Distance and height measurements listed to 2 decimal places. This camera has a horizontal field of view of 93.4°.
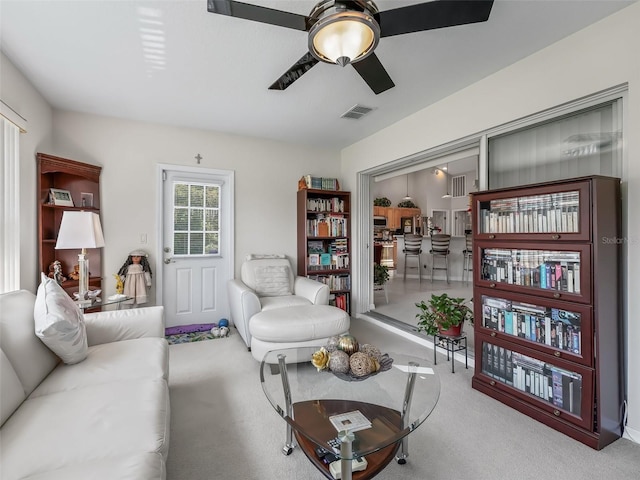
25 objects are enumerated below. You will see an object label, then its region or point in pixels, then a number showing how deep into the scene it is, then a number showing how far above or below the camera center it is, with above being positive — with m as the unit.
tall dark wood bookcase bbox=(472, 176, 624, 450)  1.70 -0.42
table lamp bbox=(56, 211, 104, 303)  2.28 +0.07
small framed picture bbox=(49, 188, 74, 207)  2.87 +0.44
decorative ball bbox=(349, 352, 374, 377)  1.54 -0.64
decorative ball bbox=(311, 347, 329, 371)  1.62 -0.64
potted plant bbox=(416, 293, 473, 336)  2.61 -0.67
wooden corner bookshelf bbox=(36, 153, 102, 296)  2.73 +0.40
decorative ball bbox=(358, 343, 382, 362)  1.63 -0.61
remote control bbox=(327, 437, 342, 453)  1.16 -0.81
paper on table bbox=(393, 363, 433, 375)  1.62 -0.70
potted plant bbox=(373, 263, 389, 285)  4.81 -0.55
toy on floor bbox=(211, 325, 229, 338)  3.52 -1.06
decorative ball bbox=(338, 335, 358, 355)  1.65 -0.58
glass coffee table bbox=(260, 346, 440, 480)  1.22 -0.80
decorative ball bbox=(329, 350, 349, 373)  1.57 -0.64
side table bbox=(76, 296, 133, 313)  2.33 -0.48
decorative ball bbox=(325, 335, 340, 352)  1.69 -0.59
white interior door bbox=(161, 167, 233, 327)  3.70 -0.03
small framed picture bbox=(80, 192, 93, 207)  3.23 +0.46
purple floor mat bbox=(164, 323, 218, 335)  3.62 -1.06
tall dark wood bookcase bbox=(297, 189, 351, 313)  4.16 +0.01
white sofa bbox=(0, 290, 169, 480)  0.96 -0.70
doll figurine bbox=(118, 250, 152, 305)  3.29 -0.38
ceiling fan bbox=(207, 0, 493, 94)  1.36 +1.05
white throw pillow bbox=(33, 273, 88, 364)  1.56 -0.44
